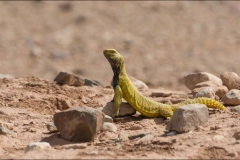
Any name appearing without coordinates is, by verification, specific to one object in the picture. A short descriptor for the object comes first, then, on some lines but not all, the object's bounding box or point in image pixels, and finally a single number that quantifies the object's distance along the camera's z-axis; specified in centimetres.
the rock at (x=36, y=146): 1412
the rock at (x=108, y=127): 1594
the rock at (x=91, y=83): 2291
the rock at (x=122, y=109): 1786
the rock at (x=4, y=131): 1625
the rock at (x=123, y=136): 1516
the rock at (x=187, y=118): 1527
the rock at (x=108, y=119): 1683
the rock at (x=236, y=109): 1768
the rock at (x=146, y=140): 1463
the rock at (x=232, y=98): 1867
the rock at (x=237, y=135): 1455
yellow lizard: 1781
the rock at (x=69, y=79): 2219
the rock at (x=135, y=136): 1529
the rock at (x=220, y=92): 2016
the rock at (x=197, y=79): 2171
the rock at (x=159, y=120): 1747
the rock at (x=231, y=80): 2097
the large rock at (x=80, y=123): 1510
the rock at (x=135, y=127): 1650
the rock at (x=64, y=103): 1997
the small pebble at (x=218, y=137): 1449
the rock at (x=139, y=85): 2294
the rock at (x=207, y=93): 1920
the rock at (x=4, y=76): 2339
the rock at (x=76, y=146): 1450
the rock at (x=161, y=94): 2136
